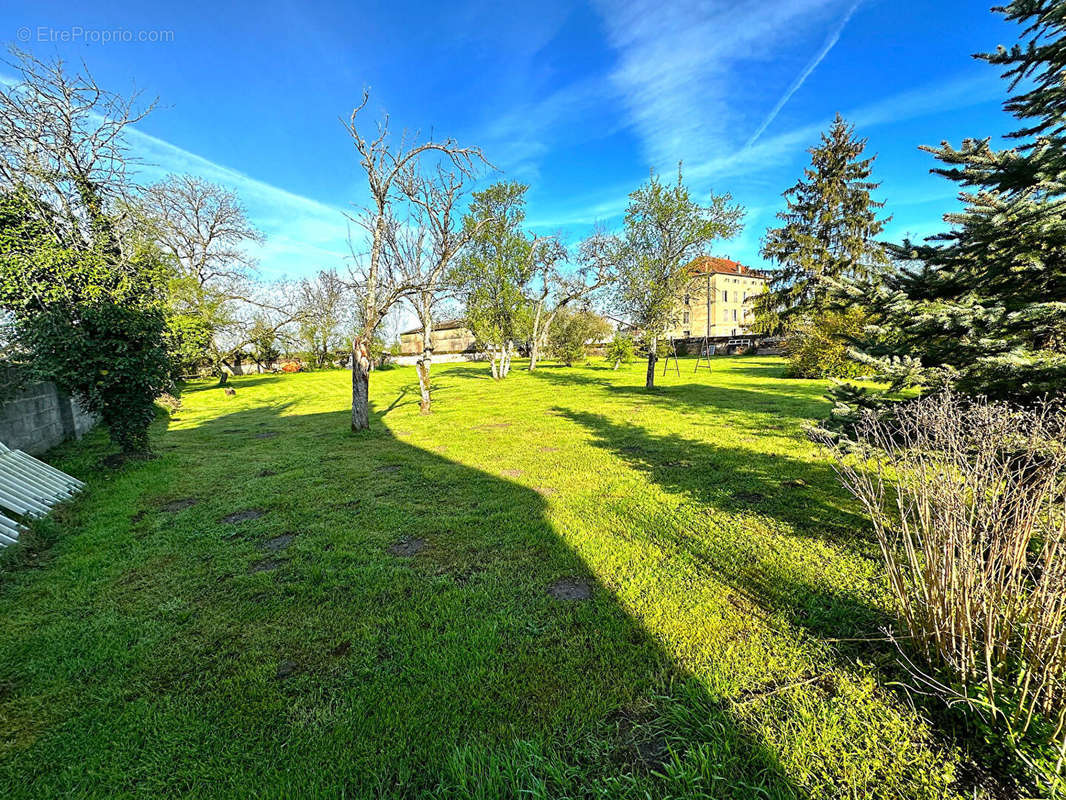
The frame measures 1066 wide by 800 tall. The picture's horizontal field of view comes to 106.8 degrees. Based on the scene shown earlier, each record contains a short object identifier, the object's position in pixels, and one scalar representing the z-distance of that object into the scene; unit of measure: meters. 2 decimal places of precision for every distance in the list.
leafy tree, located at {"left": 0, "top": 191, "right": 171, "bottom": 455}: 6.02
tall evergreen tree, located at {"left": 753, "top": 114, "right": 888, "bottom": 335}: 24.27
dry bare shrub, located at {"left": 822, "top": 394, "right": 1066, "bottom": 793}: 1.71
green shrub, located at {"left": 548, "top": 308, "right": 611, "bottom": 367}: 33.28
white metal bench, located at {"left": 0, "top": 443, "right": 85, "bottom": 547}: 4.17
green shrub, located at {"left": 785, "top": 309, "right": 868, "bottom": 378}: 15.80
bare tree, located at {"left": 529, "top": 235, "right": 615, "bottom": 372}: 24.48
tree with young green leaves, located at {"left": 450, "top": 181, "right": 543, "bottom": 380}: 21.53
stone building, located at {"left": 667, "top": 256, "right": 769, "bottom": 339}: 49.78
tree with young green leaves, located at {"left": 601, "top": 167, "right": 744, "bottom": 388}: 15.02
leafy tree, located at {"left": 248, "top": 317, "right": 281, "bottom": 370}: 27.62
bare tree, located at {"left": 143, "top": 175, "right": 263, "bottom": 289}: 20.48
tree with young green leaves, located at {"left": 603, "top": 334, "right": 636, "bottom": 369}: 15.95
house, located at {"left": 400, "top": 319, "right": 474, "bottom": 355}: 61.74
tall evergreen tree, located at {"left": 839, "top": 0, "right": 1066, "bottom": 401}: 3.36
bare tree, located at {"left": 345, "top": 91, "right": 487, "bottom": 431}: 8.89
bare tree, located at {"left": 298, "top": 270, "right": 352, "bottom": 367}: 34.28
